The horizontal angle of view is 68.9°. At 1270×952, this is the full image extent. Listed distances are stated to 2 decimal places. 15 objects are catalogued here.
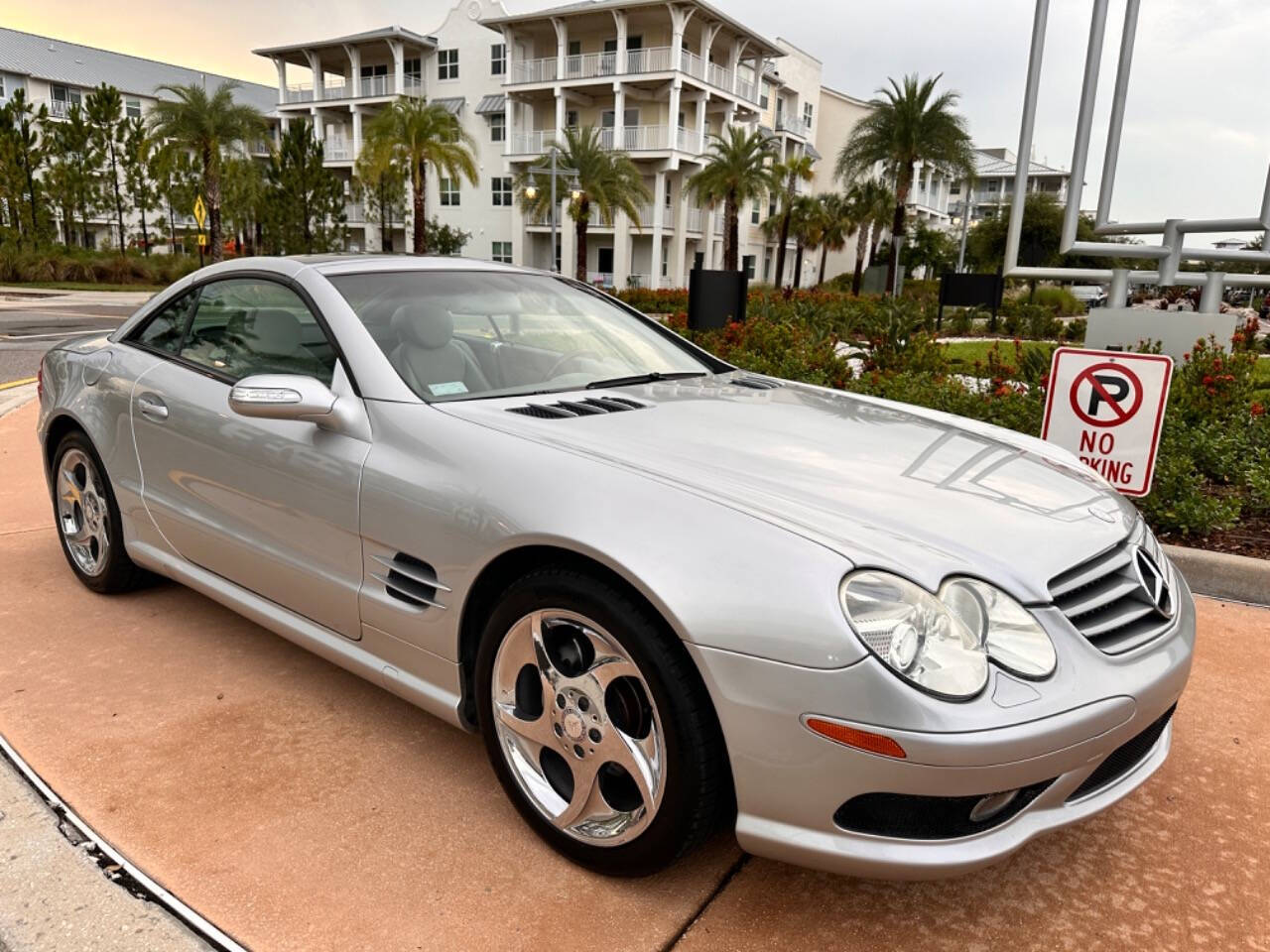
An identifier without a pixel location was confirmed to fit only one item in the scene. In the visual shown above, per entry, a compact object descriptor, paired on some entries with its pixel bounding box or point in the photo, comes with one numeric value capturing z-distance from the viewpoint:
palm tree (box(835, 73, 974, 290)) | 37.00
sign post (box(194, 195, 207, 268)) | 31.91
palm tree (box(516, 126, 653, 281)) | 40.25
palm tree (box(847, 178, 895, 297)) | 54.28
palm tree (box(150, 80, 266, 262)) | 37.72
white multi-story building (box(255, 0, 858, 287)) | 44.19
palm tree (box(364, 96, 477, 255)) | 38.56
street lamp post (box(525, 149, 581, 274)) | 32.50
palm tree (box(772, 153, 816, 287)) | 50.81
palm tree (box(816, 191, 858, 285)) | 56.34
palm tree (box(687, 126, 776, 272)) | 41.31
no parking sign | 3.97
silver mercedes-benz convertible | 1.80
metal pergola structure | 5.59
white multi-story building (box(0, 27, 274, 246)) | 58.47
